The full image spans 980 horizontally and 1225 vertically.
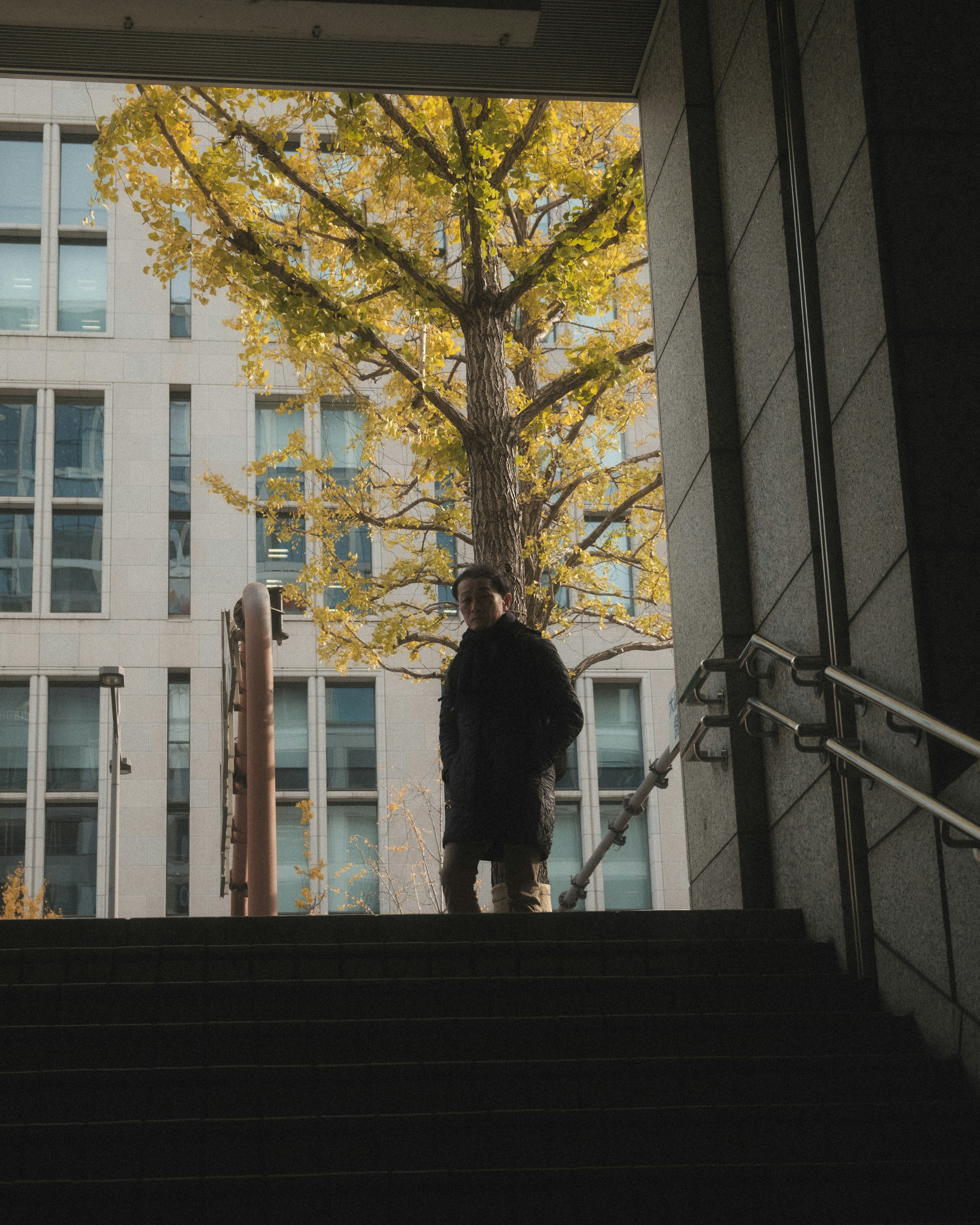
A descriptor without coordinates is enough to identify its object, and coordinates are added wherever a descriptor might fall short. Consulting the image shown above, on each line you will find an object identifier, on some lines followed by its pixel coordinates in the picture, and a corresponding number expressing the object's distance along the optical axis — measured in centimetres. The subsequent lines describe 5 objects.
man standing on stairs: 663
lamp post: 1941
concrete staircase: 369
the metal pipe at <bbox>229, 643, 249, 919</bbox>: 1116
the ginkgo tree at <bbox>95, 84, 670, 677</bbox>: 1140
